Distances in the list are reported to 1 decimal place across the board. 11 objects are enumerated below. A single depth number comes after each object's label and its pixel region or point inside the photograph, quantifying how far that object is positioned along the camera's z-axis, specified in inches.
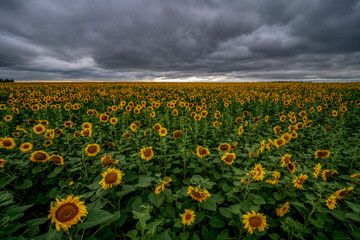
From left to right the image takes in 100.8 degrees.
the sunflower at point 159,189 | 87.5
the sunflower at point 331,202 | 84.7
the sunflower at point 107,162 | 104.6
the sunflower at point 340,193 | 89.4
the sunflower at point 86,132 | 162.9
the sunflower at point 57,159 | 121.9
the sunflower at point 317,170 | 102.0
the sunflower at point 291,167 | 108.9
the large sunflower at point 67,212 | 61.1
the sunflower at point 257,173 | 97.2
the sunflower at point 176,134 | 168.4
